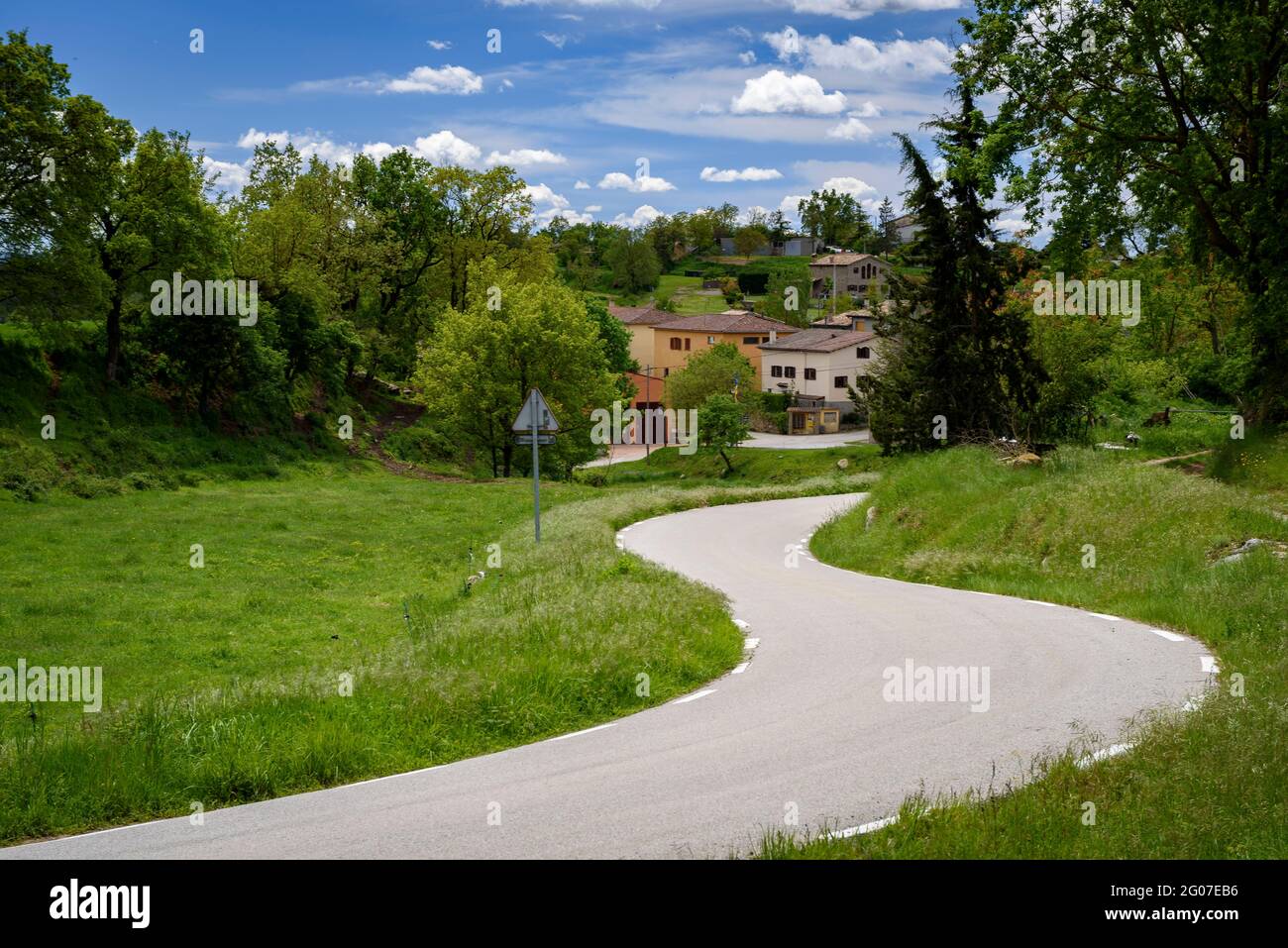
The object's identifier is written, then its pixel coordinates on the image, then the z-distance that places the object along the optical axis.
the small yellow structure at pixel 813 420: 93.06
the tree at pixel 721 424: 73.48
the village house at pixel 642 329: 115.88
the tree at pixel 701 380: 86.38
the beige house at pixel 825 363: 93.44
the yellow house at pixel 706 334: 109.56
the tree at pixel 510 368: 52.72
